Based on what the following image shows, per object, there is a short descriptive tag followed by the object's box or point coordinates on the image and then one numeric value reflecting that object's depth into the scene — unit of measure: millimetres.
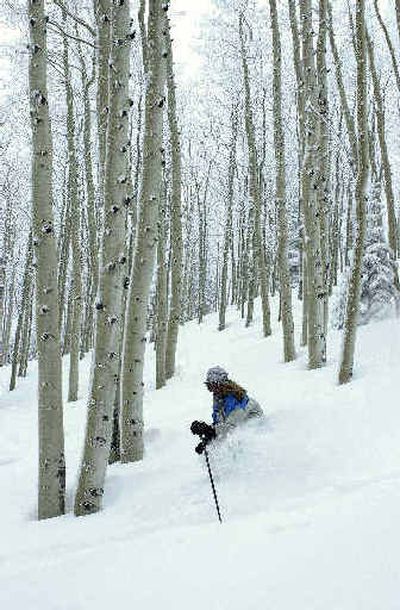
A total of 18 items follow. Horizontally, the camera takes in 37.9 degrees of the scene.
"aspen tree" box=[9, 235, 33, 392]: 19375
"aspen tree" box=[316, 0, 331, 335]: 9117
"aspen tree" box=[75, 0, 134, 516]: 5211
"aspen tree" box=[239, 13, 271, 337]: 14922
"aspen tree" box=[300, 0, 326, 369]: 8836
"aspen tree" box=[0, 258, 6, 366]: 22172
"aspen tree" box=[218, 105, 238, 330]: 20455
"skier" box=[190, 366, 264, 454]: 5801
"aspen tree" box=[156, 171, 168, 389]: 12367
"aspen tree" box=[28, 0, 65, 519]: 5395
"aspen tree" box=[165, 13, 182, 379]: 12117
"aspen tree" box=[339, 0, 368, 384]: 7301
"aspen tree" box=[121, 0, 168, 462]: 6000
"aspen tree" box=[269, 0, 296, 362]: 11039
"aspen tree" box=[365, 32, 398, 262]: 12528
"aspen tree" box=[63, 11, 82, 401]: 13406
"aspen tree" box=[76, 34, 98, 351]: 13031
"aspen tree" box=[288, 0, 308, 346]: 10320
